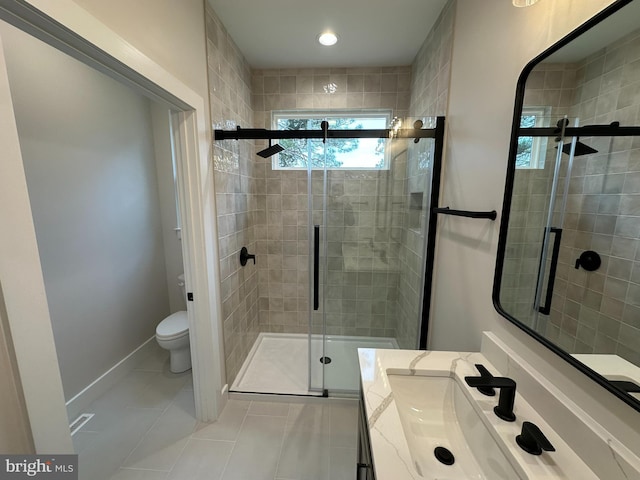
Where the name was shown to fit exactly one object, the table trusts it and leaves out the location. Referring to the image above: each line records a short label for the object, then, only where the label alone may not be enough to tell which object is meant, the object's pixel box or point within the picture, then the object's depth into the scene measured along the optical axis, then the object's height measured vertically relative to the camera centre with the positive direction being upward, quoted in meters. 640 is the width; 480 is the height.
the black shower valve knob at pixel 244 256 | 2.31 -0.55
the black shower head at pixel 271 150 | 1.87 +0.35
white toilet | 2.16 -1.21
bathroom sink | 0.78 -0.83
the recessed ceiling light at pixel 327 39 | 1.92 +1.23
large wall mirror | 0.59 +0.00
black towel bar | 1.11 -0.07
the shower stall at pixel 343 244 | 1.88 -0.42
